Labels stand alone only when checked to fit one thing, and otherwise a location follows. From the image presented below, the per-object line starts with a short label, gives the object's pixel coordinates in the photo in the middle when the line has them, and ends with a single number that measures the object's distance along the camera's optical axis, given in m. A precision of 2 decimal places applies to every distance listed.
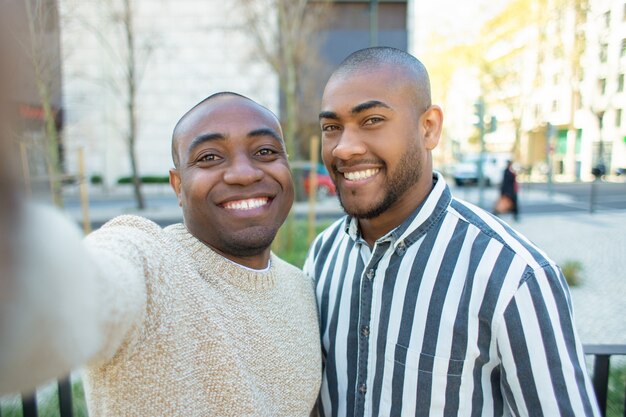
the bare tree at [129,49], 10.70
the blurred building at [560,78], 22.02
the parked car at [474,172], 23.81
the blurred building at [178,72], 20.09
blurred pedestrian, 12.59
